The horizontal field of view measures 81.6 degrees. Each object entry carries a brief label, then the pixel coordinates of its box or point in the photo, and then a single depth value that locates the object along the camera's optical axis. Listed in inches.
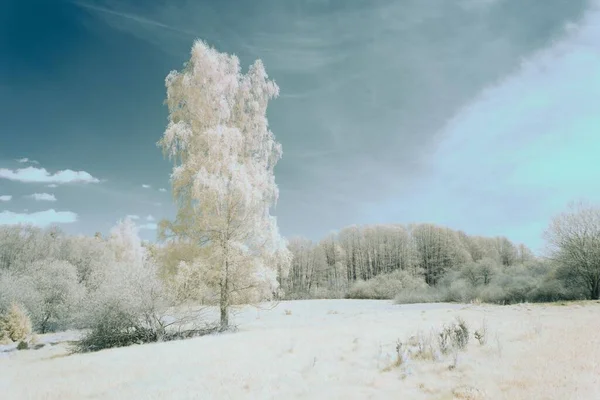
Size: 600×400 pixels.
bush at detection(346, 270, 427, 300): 1761.8
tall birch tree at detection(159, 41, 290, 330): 499.8
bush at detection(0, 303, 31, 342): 711.1
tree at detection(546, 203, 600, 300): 813.9
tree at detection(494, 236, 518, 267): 2620.6
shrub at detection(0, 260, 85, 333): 1030.1
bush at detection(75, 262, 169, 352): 439.8
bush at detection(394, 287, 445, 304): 1165.7
